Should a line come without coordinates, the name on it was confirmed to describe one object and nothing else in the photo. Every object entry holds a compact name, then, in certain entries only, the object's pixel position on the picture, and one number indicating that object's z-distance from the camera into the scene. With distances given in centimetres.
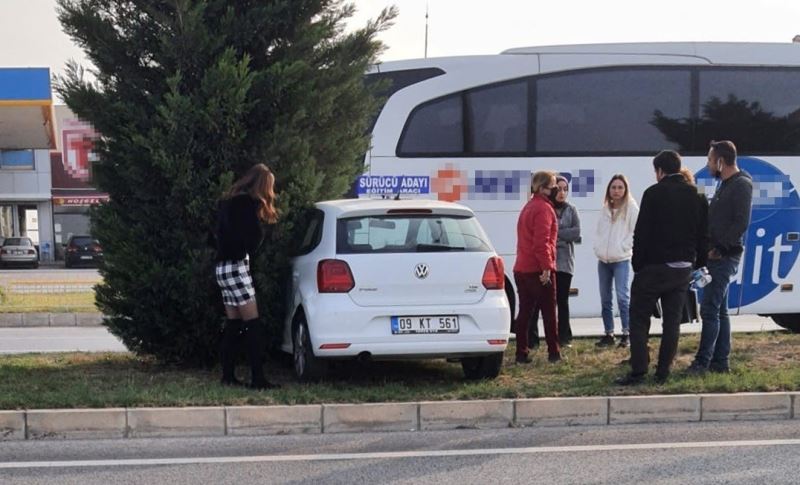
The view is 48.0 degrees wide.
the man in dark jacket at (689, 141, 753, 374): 759
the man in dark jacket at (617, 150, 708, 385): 733
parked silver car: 3634
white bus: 1059
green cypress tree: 780
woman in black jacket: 718
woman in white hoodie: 932
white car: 714
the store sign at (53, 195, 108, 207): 4097
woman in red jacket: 834
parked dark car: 3603
